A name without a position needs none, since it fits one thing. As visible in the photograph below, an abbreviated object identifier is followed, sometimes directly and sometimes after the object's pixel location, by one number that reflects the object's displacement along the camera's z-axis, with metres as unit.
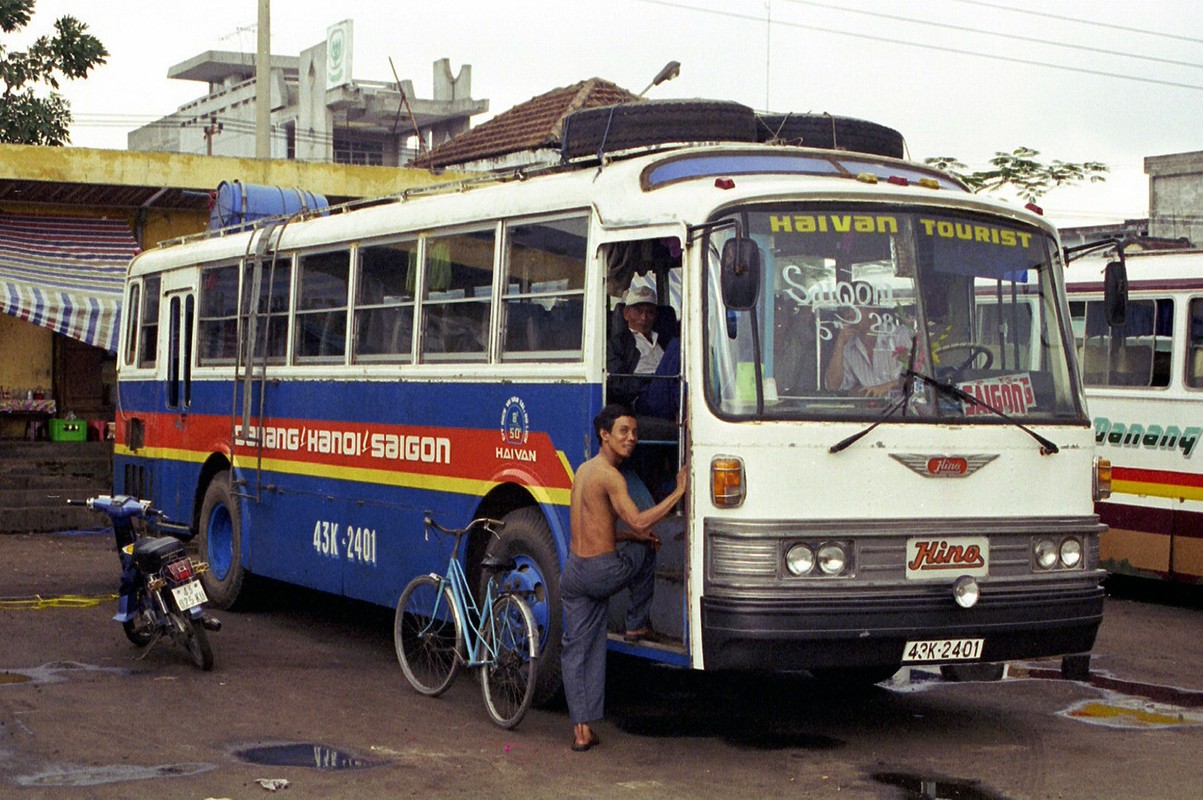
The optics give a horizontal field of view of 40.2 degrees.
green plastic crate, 22.98
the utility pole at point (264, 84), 25.34
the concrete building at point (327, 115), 53.81
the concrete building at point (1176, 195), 33.34
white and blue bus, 7.43
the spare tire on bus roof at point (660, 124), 9.72
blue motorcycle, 10.06
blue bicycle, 8.41
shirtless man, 7.79
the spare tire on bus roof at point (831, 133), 10.24
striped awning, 21.84
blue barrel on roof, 15.34
